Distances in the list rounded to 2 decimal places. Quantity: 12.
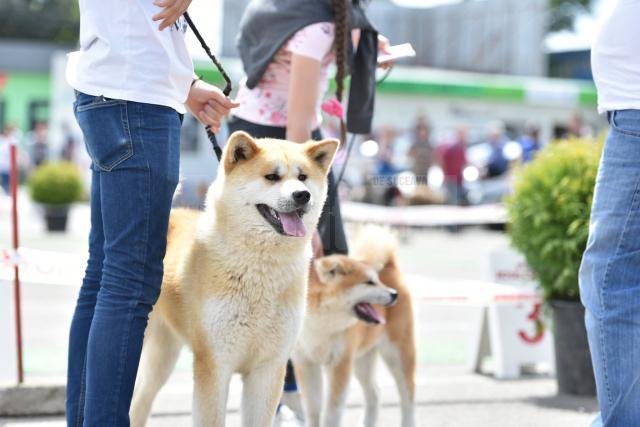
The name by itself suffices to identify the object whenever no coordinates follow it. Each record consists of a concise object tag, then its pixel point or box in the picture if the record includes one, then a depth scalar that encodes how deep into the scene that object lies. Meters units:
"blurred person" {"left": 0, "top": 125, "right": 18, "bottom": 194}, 23.72
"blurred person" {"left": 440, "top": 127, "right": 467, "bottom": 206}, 18.88
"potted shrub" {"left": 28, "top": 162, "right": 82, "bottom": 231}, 16.23
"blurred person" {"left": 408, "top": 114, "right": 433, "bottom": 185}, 18.75
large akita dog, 3.10
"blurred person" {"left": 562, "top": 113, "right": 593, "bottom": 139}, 20.64
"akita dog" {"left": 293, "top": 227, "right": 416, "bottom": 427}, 4.14
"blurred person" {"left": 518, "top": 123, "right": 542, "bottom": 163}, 19.59
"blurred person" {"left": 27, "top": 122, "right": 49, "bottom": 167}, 26.89
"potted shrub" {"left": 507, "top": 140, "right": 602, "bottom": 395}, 5.09
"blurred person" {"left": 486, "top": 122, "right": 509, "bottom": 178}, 20.39
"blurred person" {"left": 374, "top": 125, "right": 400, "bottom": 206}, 17.28
